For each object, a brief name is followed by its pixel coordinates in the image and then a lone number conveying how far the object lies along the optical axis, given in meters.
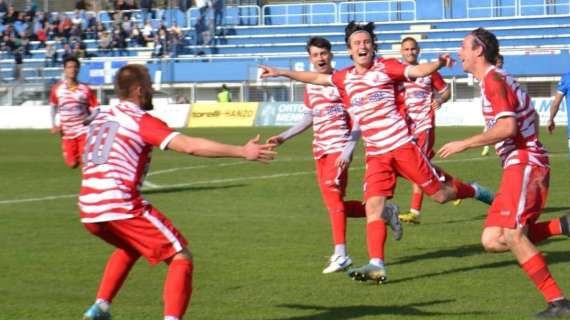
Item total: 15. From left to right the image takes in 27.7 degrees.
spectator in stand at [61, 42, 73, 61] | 53.64
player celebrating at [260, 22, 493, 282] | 10.44
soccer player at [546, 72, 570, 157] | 16.05
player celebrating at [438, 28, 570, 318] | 8.30
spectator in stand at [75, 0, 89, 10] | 59.69
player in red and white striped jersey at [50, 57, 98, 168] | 20.25
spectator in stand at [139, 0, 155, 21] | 57.50
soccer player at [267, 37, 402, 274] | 11.34
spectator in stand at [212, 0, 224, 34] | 54.78
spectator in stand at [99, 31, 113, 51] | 54.88
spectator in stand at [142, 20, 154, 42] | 55.02
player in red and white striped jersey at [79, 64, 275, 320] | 7.48
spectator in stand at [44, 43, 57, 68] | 54.19
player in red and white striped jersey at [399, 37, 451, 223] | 15.11
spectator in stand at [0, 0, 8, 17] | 61.01
